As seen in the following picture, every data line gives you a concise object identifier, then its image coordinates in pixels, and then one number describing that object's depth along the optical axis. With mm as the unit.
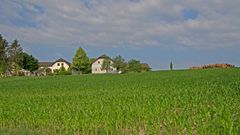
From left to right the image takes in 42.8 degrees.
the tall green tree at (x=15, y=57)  94000
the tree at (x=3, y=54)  89856
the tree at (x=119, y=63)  106825
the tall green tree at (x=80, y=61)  98300
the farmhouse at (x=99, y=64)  116550
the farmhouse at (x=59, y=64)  135775
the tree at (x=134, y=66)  100681
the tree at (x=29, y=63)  110750
